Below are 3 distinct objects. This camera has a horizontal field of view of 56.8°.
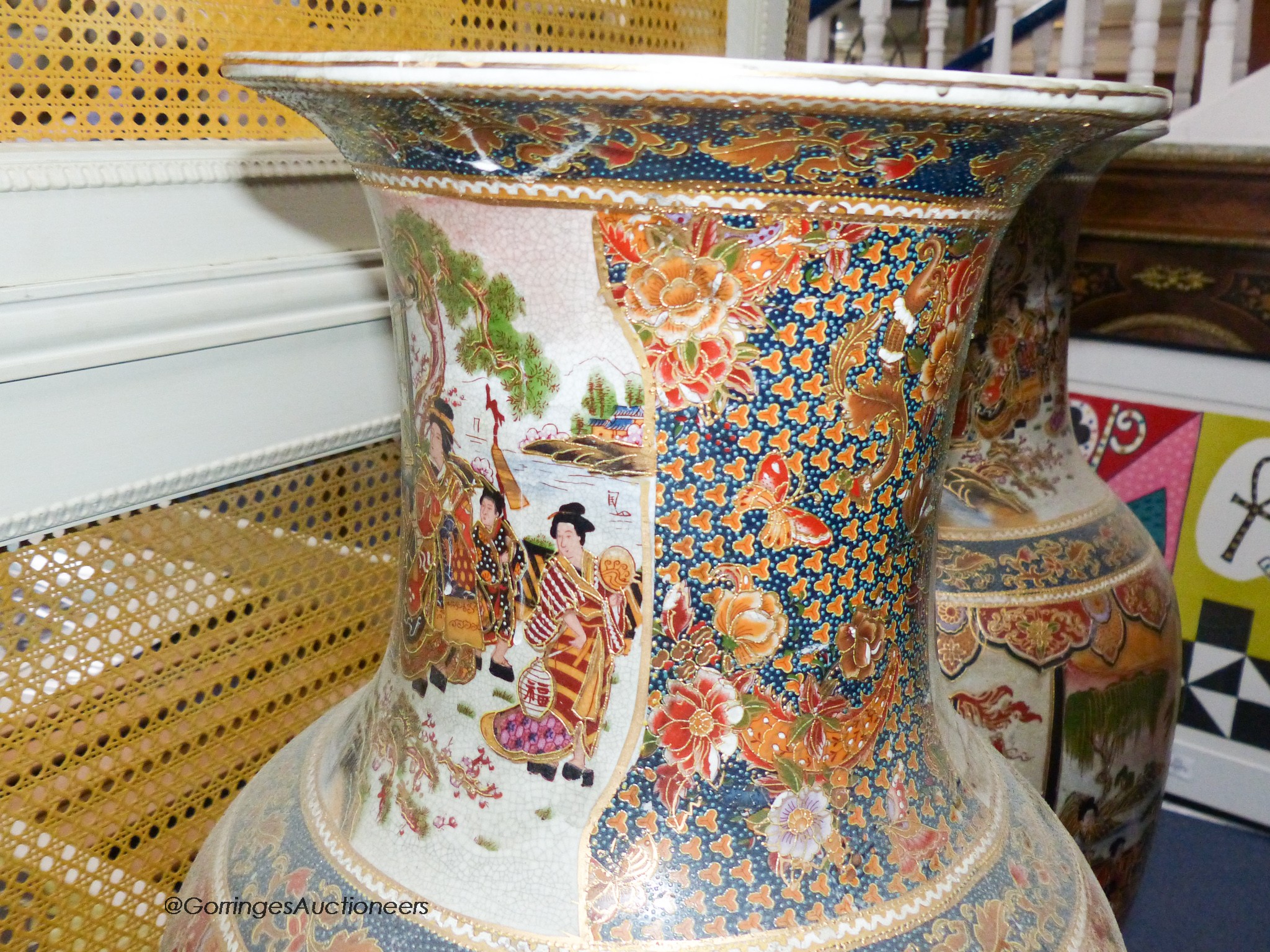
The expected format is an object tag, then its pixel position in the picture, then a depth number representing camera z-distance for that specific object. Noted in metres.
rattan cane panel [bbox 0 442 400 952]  1.00
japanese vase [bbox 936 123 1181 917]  1.24
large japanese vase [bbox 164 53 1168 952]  0.60
